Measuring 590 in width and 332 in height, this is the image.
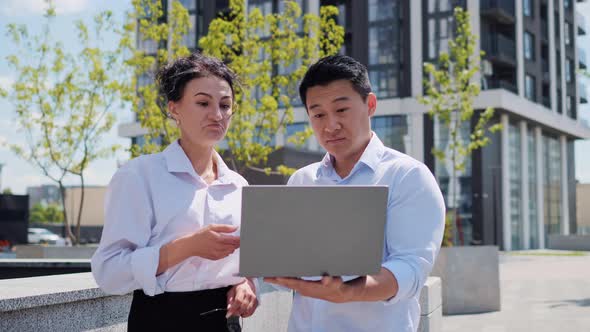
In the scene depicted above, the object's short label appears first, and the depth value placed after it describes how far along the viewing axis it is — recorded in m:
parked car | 41.84
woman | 2.61
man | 2.28
